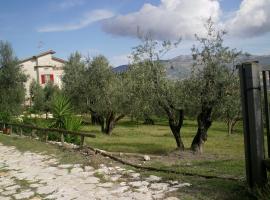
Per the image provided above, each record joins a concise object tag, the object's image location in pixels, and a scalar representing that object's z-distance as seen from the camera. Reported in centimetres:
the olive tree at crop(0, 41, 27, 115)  2342
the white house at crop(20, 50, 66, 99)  6014
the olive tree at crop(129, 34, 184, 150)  1075
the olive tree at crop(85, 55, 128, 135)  2285
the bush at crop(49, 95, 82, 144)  1290
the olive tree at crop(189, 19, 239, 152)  991
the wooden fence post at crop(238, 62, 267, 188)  439
